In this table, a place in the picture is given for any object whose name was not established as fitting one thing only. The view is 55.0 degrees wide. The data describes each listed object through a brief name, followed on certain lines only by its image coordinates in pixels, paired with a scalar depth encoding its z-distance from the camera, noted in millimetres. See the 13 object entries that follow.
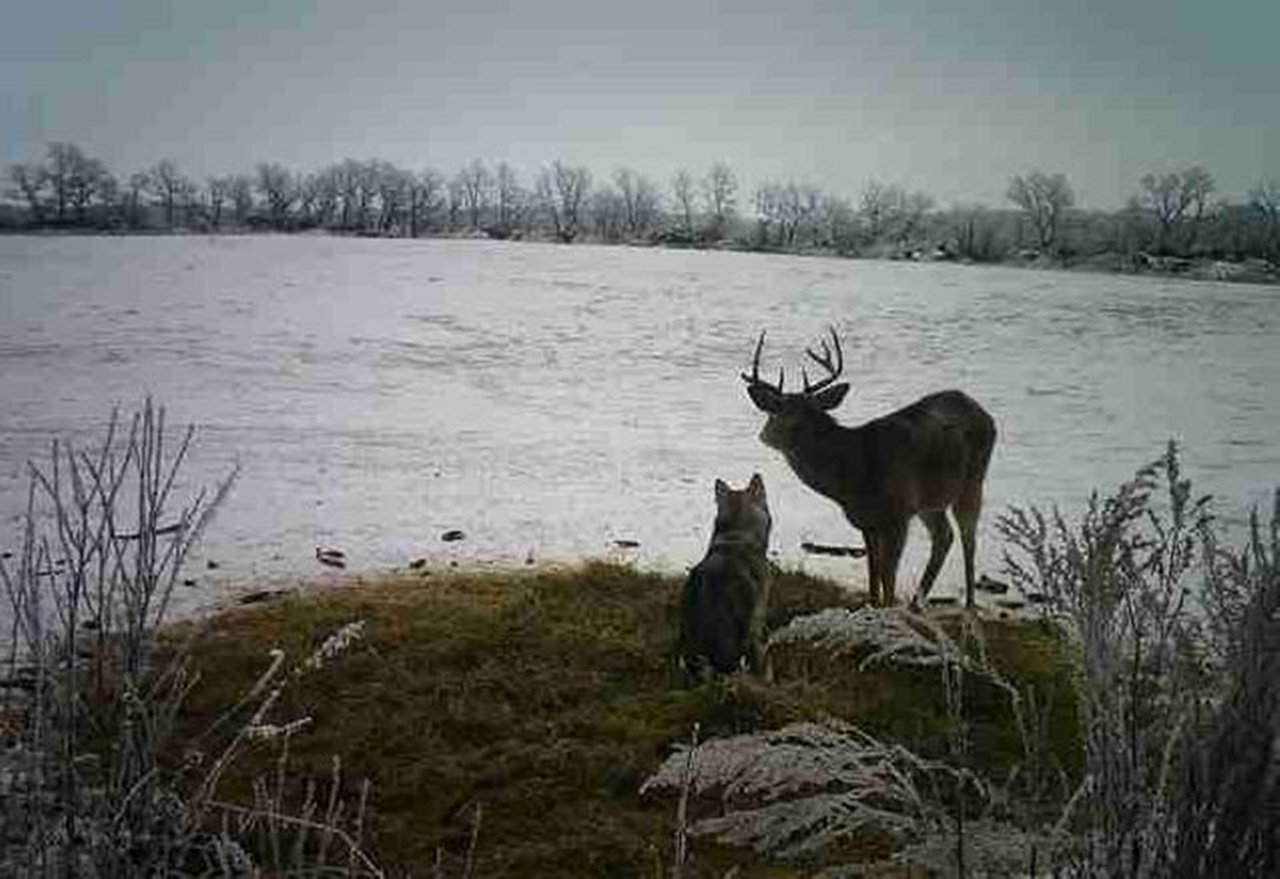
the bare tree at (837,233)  51594
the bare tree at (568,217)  56647
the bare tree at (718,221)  55375
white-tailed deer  7949
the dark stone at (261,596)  8188
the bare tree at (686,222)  55188
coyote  6406
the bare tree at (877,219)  53438
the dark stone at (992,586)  9141
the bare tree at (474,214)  56500
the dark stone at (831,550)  10000
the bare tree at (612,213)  57788
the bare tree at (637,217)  56994
